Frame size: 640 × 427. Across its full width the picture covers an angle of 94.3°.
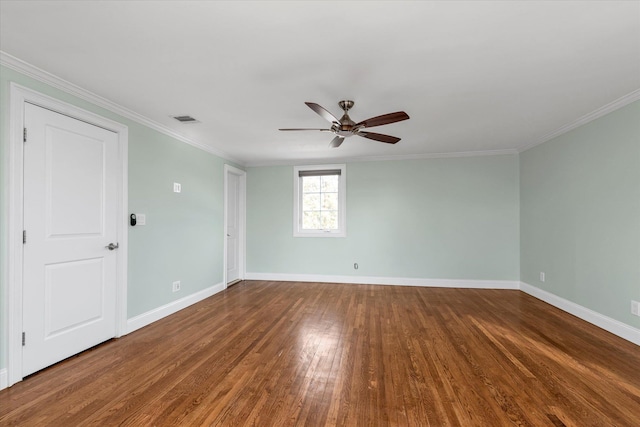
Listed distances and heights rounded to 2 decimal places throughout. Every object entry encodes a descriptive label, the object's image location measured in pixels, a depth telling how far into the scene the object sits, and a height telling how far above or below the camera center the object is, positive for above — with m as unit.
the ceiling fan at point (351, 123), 2.54 +0.87
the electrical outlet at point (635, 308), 2.87 -0.88
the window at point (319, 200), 5.82 +0.35
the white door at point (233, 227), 5.74 -0.19
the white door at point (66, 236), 2.36 -0.18
